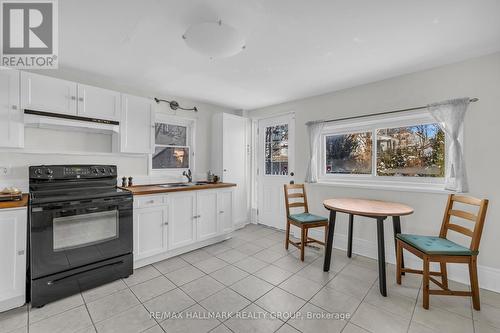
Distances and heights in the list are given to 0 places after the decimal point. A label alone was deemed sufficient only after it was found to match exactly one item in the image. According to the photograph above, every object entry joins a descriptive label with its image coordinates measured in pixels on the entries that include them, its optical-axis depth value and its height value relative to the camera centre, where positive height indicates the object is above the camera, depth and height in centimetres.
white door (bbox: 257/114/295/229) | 405 +4
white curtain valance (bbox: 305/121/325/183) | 350 +27
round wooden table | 215 -45
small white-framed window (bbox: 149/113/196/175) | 356 +37
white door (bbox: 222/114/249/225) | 409 +15
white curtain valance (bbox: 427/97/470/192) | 232 +35
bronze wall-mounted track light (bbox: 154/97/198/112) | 347 +101
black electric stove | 195 -63
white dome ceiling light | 160 +96
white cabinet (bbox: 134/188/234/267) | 265 -72
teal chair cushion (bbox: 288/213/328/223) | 291 -68
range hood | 227 +49
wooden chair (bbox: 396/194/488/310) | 187 -72
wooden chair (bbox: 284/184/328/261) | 288 -70
